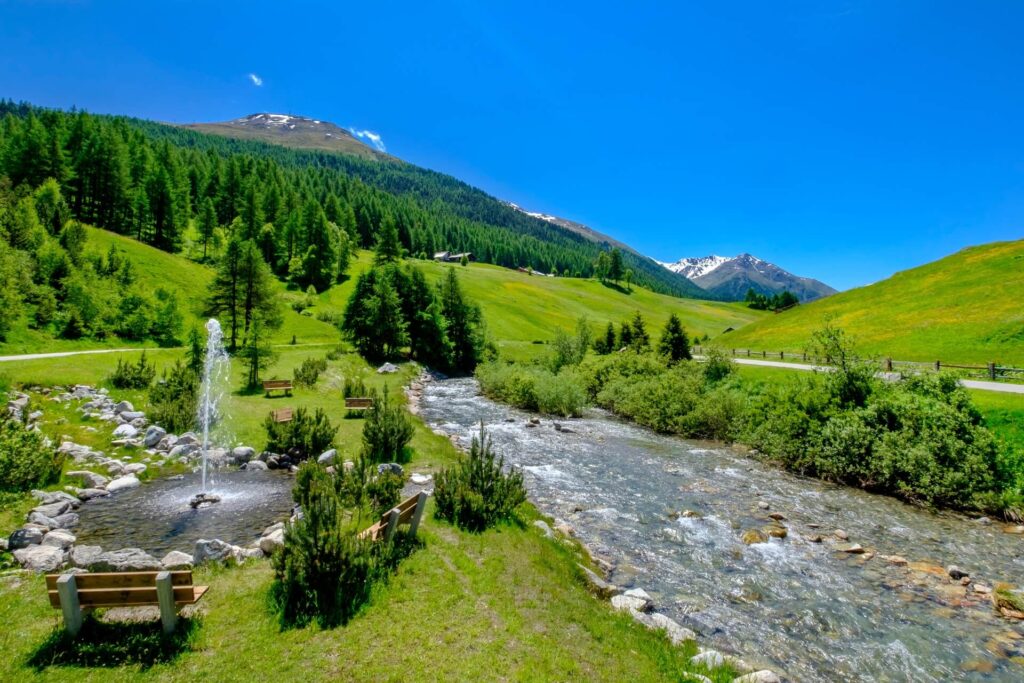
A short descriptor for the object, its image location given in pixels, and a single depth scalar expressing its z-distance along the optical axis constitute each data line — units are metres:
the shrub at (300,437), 19.66
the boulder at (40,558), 9.90
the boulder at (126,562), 9.30
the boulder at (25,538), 10.65
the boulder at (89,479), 14.91
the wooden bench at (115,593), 7.48
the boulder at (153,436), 19.05
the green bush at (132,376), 25.42
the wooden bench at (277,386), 31.17
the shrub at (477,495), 13.55
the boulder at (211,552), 10.70
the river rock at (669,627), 9.89
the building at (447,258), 169.27
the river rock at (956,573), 13.06
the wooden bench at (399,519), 10.80
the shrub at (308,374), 36.03
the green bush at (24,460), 13.29
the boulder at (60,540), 10.98
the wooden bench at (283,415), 23.22
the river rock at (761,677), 8.36
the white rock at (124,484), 15.27
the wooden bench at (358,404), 28.34
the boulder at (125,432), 19.05
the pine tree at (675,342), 46.16
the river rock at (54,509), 12.51
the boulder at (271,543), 11.12
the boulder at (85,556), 10.03
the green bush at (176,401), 20.84
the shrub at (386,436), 19.56
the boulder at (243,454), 18.95
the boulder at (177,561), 10.31
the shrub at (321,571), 8.82
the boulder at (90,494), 14.33
